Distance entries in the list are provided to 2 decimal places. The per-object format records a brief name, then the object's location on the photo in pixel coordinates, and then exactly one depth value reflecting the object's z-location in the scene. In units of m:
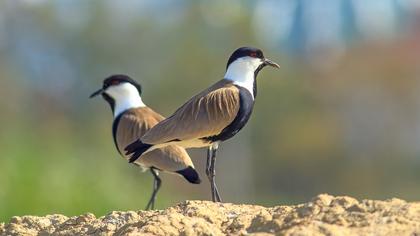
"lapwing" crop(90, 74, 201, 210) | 16.86
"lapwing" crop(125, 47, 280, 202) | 14.53
